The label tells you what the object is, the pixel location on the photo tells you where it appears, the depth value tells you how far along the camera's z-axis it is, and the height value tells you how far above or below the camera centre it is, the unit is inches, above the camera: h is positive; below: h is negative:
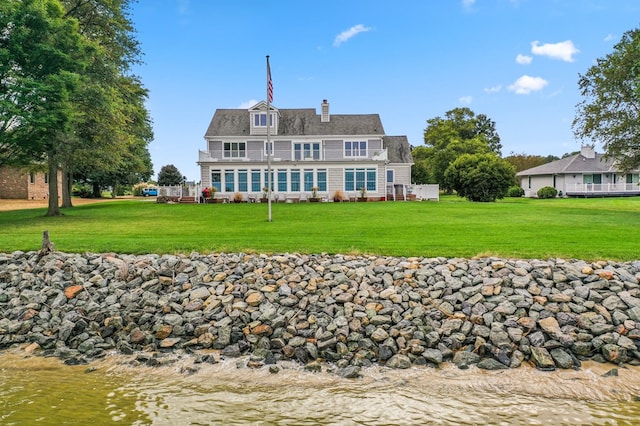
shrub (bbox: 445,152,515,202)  1156.5 +46.4
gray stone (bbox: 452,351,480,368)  229.8 -86.6
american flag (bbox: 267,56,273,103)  659.3 +169.7
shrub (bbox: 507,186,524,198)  1674.5 +8.8
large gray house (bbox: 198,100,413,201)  1283.2 +130.0
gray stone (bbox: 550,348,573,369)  227.5 -86.5
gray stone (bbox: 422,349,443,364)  231.5 -85.1
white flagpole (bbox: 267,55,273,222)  658.4 +169.7
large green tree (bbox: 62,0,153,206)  794.2 +216.5
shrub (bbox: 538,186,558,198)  1556.3 +6.3
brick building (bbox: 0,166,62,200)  1502.2 +55.2
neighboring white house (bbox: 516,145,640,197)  1551.4 +55.0
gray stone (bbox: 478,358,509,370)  225.5 -87.8
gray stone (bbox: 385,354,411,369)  227.8 -86.7
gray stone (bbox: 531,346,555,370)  226.8 -86.1
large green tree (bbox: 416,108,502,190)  1852.9 +244.1
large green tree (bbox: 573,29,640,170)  831.7 +171.9
